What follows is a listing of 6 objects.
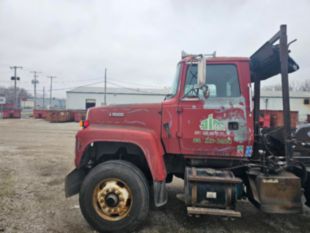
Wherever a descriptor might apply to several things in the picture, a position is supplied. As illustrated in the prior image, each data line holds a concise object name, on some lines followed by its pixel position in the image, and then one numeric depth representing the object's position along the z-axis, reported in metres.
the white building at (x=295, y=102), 38.84
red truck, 2.84
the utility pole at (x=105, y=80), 37.78
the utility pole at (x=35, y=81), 61.25
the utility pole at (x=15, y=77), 49.22
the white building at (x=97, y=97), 41.12
